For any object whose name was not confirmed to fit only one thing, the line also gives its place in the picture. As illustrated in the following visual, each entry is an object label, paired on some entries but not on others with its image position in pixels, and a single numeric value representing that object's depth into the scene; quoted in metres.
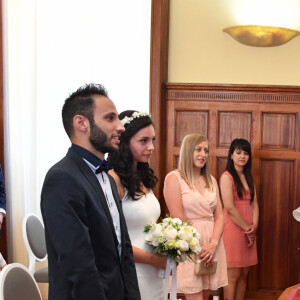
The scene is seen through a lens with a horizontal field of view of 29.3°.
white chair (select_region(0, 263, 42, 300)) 2.29
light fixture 5.96
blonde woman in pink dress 4.31
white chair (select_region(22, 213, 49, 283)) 4.76
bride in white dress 3.09
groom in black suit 2.05
